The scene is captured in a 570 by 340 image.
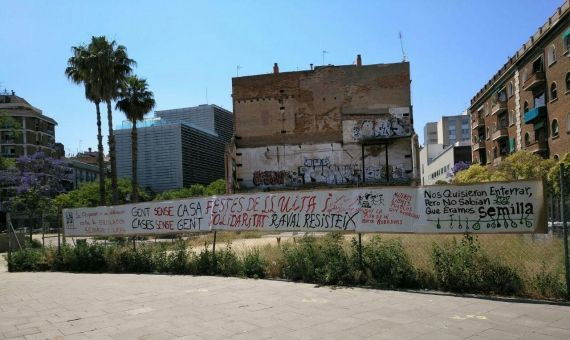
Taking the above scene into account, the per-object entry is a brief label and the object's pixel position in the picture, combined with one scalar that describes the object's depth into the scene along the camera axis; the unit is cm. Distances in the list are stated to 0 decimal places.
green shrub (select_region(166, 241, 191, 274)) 1202
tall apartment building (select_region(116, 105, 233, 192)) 11481
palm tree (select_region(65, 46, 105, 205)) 3109
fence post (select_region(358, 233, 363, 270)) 934
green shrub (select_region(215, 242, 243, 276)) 1112
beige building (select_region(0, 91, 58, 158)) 9044
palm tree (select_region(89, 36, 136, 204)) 3122
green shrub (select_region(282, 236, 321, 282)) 980
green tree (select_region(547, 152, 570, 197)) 3131
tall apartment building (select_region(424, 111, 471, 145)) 15012
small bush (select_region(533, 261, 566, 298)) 748
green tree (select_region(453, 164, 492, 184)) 4322
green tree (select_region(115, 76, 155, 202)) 3622
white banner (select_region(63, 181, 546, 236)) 820
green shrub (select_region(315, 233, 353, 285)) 933
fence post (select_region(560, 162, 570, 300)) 737
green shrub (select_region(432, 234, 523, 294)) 793
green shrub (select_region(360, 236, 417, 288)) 874
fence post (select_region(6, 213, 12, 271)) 1568
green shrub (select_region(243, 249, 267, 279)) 1073
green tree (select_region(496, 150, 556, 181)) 3778
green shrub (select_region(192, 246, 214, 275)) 1159
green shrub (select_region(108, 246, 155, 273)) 1284
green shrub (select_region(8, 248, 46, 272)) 1546
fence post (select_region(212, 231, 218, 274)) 1157
